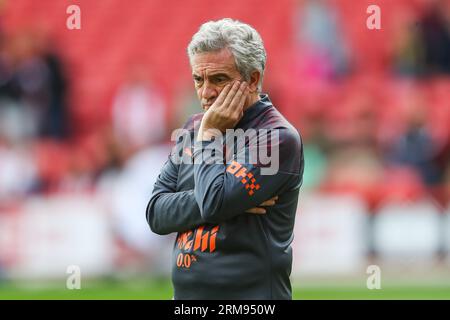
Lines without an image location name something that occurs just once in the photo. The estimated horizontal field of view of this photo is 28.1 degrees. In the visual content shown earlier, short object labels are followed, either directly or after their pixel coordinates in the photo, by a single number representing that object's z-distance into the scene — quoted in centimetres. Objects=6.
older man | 392
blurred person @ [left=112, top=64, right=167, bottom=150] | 1262
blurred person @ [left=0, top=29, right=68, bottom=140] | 1297
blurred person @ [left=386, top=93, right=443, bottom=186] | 1189
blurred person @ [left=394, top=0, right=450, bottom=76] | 1316
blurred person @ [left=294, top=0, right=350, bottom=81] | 1348
